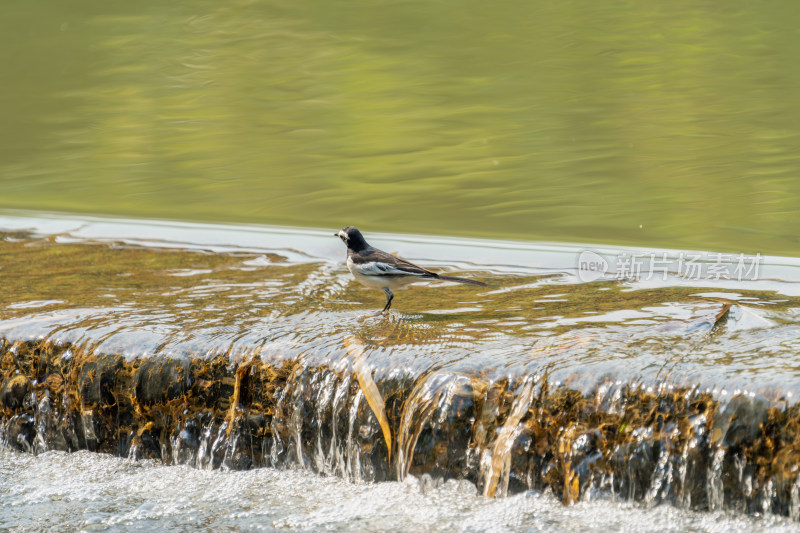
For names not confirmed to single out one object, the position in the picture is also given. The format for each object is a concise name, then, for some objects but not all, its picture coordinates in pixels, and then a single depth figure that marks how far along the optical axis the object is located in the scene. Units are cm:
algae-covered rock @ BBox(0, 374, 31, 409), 1082
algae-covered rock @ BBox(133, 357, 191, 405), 1004
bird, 1075
